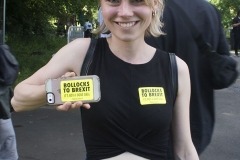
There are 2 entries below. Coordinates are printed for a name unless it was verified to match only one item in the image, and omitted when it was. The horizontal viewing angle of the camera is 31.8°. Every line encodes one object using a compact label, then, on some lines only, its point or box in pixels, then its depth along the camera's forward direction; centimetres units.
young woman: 171
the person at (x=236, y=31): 1639
